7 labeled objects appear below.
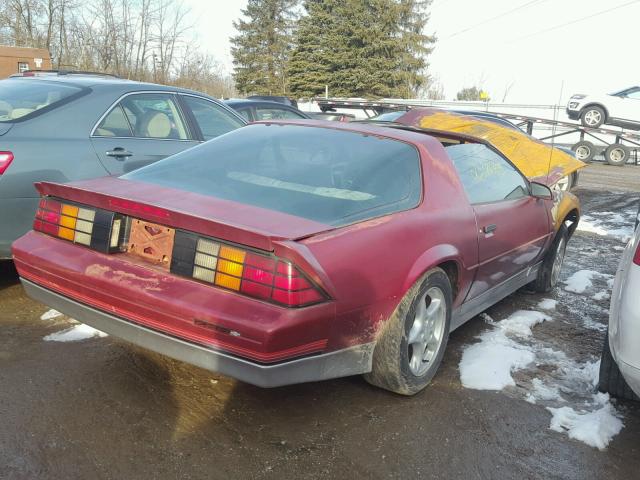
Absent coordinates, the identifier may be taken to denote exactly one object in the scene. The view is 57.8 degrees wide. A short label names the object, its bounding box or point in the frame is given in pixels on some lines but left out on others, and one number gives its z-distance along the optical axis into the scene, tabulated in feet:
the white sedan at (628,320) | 8.00
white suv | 65.67
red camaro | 7.52
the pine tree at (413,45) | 129.80
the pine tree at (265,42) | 148.46
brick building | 74.13
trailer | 58.80
